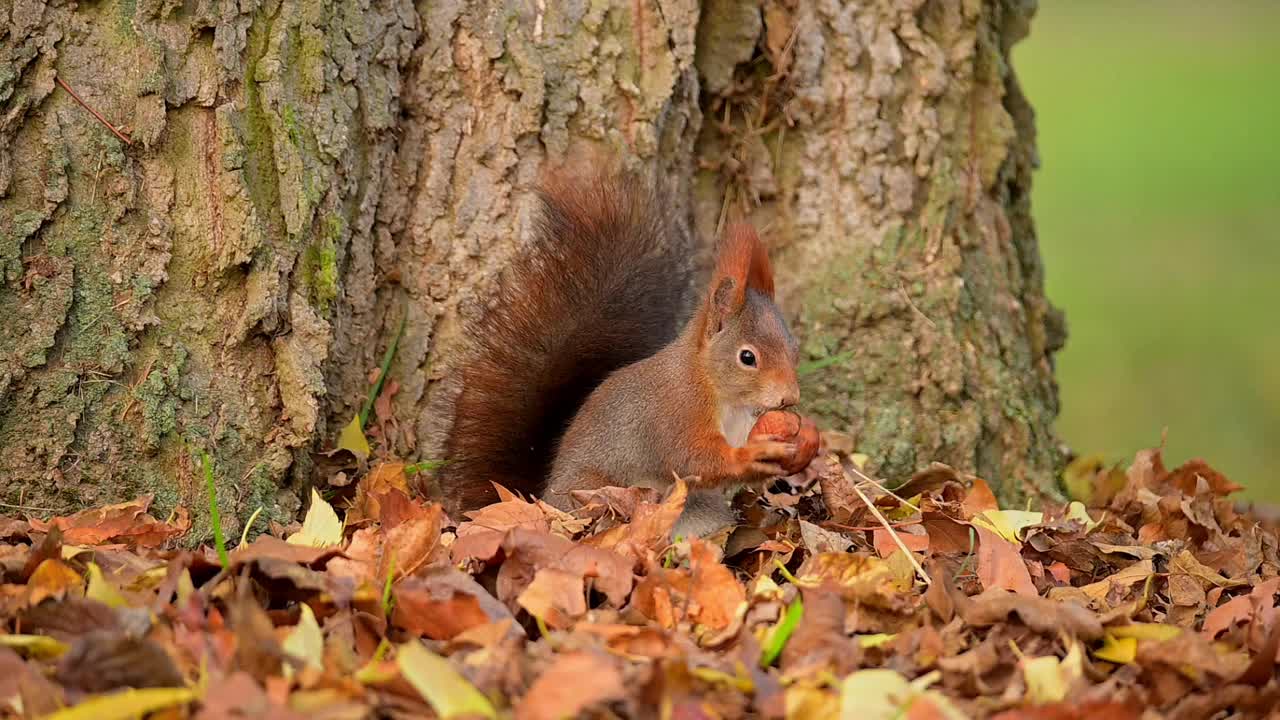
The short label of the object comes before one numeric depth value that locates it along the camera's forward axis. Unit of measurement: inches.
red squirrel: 304.3
